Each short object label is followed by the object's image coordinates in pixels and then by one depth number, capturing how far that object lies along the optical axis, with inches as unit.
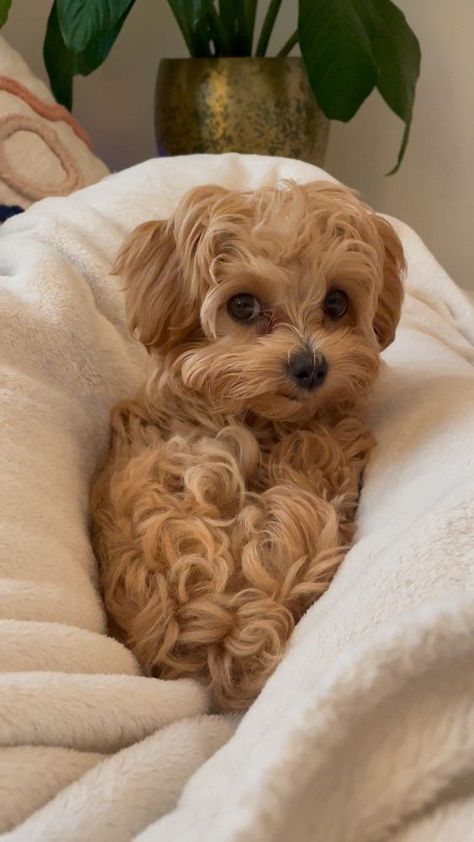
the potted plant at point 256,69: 43.8
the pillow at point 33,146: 39.3
